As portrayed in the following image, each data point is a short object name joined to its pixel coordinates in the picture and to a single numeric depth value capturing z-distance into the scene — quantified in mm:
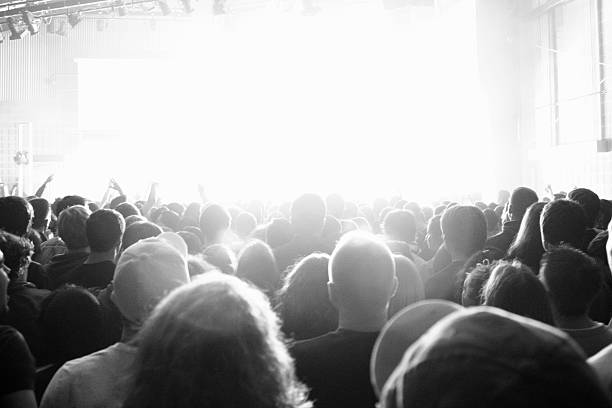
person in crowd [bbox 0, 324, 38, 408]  2377
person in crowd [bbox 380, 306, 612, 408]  785
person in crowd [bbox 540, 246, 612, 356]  2809
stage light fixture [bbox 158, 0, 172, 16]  18438
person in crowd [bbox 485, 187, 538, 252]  6115
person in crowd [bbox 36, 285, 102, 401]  2896
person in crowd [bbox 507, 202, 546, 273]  4875
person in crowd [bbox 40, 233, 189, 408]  2389
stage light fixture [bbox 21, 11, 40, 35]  17438
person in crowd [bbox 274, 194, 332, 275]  5359
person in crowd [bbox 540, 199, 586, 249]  4516
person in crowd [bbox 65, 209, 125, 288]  4504
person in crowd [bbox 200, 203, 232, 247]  6223
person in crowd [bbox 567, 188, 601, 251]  6449
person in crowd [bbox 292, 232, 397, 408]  2570
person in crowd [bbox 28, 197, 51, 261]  6832
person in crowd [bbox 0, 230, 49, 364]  3506
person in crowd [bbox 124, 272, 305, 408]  1360
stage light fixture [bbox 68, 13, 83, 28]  18453
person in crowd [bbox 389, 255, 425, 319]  3729
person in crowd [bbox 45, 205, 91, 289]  5055
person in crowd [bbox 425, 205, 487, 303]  4391
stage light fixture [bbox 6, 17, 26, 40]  17903
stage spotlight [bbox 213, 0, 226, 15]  17406
